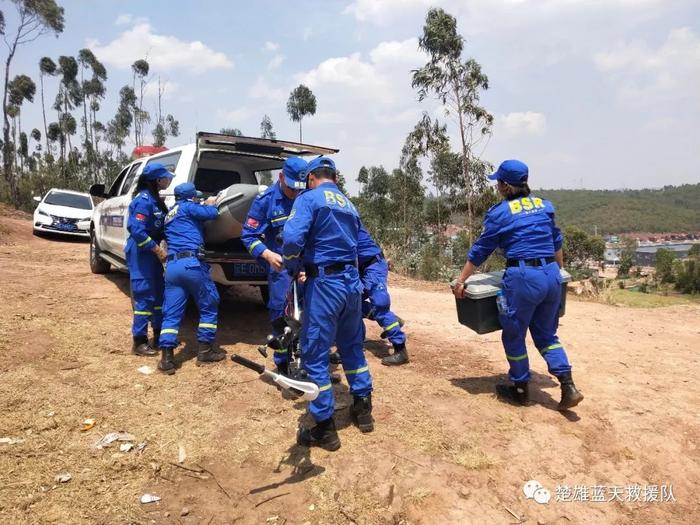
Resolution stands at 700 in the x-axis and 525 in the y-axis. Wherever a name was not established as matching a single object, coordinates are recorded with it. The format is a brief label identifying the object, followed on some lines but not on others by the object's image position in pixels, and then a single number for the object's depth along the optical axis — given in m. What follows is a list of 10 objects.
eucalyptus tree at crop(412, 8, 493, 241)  15.44
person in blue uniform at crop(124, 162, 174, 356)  4.46
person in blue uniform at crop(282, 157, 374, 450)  2.96
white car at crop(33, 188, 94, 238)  12.67
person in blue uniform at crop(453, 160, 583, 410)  3.47
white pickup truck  4.67
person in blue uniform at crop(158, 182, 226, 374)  4.25
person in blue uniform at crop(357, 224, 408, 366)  4.56
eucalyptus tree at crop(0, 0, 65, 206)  21.48
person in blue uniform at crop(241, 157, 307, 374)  3.92
